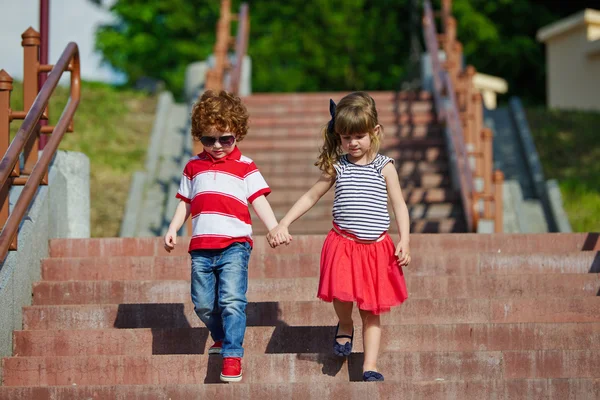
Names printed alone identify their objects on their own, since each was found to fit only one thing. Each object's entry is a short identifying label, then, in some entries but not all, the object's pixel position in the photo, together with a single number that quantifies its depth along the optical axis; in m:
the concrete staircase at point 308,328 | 8.52
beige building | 33.90
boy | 8.84
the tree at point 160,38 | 50.36
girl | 8.62
